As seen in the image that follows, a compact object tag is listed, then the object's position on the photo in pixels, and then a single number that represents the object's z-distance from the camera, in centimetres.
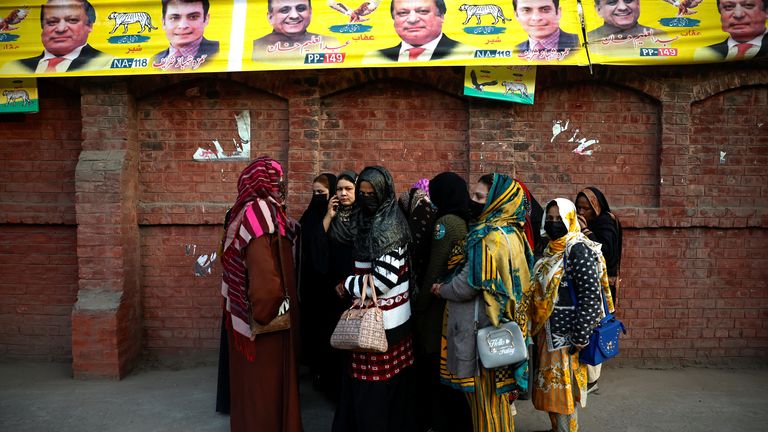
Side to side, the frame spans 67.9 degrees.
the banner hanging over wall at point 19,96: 563
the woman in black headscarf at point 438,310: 386
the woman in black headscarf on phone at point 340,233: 431
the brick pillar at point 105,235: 538
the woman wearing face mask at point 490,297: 349
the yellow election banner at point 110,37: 535
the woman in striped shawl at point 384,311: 364
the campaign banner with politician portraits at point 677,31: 524
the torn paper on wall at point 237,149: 580
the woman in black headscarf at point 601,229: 482
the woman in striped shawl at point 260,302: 369
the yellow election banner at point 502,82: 546
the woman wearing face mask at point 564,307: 372
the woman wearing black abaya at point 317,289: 439
